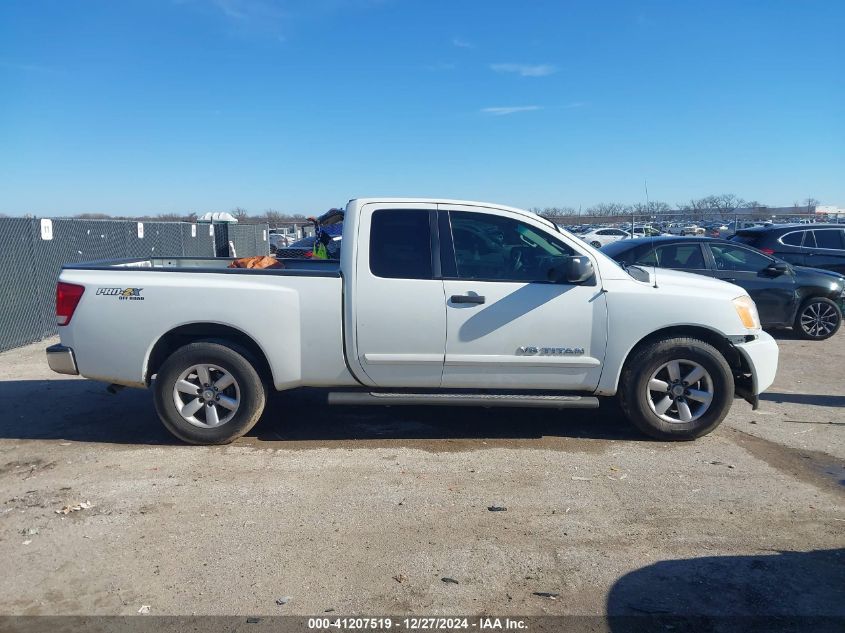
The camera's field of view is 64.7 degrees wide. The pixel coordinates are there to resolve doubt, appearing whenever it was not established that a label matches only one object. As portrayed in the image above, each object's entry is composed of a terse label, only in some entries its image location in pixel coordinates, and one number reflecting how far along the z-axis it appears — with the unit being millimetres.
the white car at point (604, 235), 32203
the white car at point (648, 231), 24344
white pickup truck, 5227
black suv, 12211
